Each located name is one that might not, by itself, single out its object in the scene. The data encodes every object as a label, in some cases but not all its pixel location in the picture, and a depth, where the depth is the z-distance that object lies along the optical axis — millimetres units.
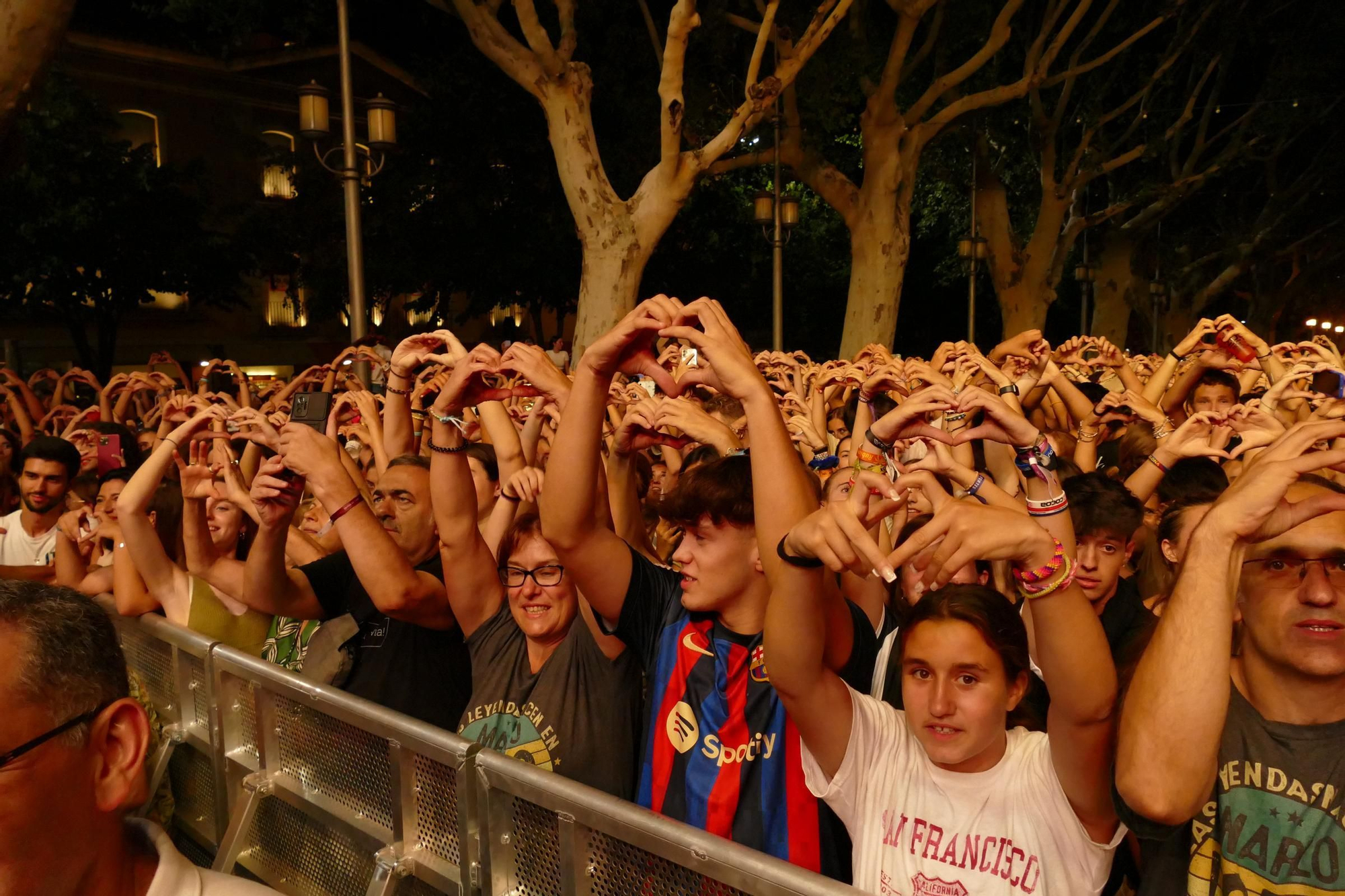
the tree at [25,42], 5305
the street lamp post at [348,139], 9000
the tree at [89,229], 18344
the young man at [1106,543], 3066
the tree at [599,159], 10172
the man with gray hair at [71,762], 1414
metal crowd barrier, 1906
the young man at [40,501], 4887
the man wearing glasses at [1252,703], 1641
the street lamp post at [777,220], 14156
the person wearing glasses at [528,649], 2664
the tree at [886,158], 13562
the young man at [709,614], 2221
